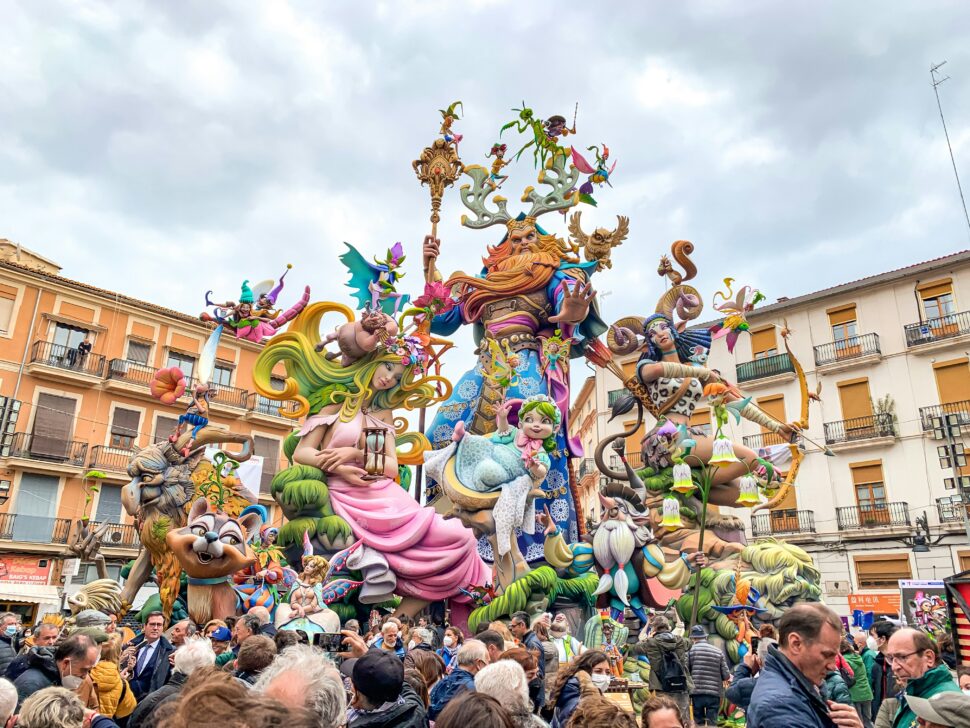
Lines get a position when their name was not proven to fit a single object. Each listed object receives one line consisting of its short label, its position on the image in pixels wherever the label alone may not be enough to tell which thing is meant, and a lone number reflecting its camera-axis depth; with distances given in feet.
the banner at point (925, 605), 28.09
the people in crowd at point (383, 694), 8.94
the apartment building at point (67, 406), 62.95
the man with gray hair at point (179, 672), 10.21
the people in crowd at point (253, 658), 10.64
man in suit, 14.74
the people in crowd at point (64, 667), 10.81
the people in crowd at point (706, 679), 19.49
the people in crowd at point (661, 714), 8.13
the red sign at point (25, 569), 60.54
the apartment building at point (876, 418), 66.69
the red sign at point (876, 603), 53.98
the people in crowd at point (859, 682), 16.79
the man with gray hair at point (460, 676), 12.23
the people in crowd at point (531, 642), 13.72
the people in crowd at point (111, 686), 12.00
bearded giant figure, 42.06
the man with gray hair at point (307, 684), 7.34
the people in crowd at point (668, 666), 19.34
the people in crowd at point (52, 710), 7.45
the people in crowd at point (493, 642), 14.55
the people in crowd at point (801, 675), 8.05
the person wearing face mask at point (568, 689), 10.62
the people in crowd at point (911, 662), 9.43
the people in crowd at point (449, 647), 20.53
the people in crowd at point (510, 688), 8.91
